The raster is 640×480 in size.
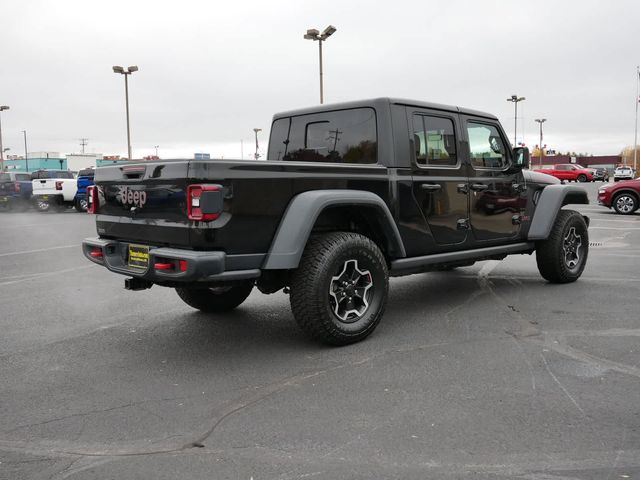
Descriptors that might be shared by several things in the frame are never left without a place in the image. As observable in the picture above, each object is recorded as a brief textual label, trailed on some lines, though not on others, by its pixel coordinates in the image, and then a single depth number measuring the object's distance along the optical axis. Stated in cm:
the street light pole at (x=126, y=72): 3312
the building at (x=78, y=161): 9181
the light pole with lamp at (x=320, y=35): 2242
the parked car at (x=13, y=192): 2414
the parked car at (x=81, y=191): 2270
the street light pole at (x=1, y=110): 5156
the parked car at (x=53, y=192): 2361
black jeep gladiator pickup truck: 402
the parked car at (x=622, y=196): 1802
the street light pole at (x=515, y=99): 5260
